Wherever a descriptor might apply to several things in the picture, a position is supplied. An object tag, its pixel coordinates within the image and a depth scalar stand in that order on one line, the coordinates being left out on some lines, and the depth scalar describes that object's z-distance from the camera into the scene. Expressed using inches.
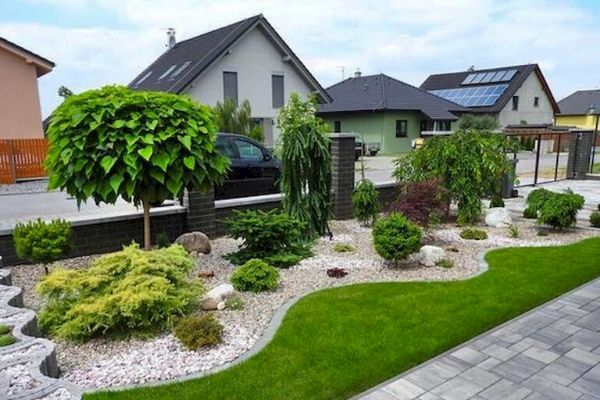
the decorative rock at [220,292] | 185.2
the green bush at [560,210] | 306.0
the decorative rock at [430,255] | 243.1
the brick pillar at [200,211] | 285.1
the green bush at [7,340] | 128.5
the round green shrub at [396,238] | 227.9
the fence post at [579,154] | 664.4
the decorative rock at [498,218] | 337.7
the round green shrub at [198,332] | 149.6
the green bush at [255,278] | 202.8
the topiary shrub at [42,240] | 204.1
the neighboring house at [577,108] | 1761.6
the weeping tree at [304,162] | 284.0
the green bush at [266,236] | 236.8
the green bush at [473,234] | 303.1
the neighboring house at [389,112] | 1180.5
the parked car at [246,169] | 359.3
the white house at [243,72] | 862.5
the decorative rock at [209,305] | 181.5
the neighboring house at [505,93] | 1375.5
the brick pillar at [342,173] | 350.3
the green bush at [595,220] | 333.7
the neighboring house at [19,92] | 620.1
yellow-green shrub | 153.2
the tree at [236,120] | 722.8
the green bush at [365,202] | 320.8
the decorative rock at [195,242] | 259.6
